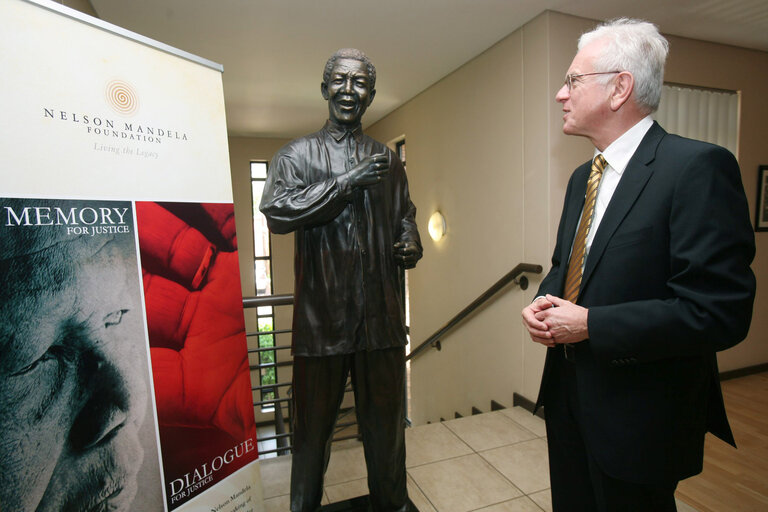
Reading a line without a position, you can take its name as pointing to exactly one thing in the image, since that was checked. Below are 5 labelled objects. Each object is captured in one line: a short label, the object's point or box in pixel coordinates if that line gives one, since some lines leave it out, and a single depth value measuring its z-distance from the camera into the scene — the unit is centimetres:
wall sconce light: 458
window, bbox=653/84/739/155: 338
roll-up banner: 95
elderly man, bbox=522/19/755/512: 94
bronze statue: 144
